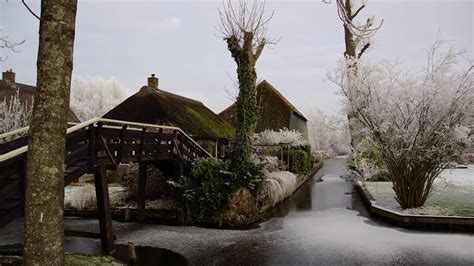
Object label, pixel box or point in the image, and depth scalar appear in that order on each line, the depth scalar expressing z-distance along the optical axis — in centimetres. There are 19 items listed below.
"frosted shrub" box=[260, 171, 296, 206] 1098
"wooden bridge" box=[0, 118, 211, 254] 530
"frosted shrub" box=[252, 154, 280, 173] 1336
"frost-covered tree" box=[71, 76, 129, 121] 4447
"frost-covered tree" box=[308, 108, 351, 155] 5406
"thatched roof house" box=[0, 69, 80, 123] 2283
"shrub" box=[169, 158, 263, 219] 998
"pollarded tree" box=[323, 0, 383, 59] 1638
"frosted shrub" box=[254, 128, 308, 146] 2084
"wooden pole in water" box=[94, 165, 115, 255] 739
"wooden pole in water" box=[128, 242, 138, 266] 670
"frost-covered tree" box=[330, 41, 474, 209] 912
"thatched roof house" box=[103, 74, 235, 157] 1566
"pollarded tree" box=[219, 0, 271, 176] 1089
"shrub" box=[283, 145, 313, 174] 1928
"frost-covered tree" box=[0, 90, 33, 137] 1955
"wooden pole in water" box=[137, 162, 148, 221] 1049
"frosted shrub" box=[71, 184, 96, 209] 1170
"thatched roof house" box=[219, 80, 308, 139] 2480
